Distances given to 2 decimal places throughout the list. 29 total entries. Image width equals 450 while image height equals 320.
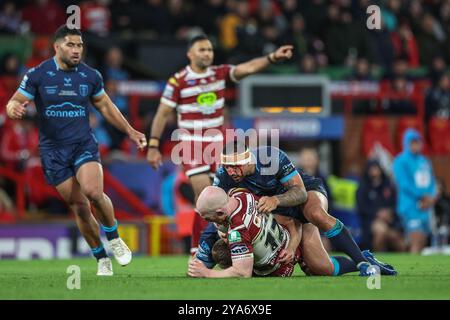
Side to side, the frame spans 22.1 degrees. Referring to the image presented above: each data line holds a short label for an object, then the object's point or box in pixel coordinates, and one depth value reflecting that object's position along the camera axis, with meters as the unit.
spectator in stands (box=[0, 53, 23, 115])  18.73
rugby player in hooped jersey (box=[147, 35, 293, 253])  12.97
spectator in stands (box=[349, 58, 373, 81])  21.56
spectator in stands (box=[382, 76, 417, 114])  21.62
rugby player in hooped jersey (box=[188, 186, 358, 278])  9.73
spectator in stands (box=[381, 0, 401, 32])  24.36
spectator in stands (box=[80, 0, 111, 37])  21.05
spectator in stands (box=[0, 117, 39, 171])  17.92
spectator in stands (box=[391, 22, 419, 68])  23.52
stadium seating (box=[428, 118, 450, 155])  21.67
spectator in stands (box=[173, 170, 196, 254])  16.91
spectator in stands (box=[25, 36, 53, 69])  19.48
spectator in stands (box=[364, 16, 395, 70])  23.09
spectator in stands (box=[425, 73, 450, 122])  21.94
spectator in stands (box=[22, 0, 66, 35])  21.09
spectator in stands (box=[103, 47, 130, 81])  19.75
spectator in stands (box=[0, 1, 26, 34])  20.81
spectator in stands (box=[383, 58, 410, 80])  21.97
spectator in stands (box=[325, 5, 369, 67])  23.06
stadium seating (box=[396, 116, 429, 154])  21.02
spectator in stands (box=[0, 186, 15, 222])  17.42
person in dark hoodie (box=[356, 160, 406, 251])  18.58
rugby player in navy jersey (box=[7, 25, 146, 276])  11.11
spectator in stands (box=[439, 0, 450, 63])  25.66
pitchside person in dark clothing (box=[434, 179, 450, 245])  19.00
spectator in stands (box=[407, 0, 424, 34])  24.98
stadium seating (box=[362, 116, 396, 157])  20.70
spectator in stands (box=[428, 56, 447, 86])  22.78
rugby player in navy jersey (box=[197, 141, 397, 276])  10.05
